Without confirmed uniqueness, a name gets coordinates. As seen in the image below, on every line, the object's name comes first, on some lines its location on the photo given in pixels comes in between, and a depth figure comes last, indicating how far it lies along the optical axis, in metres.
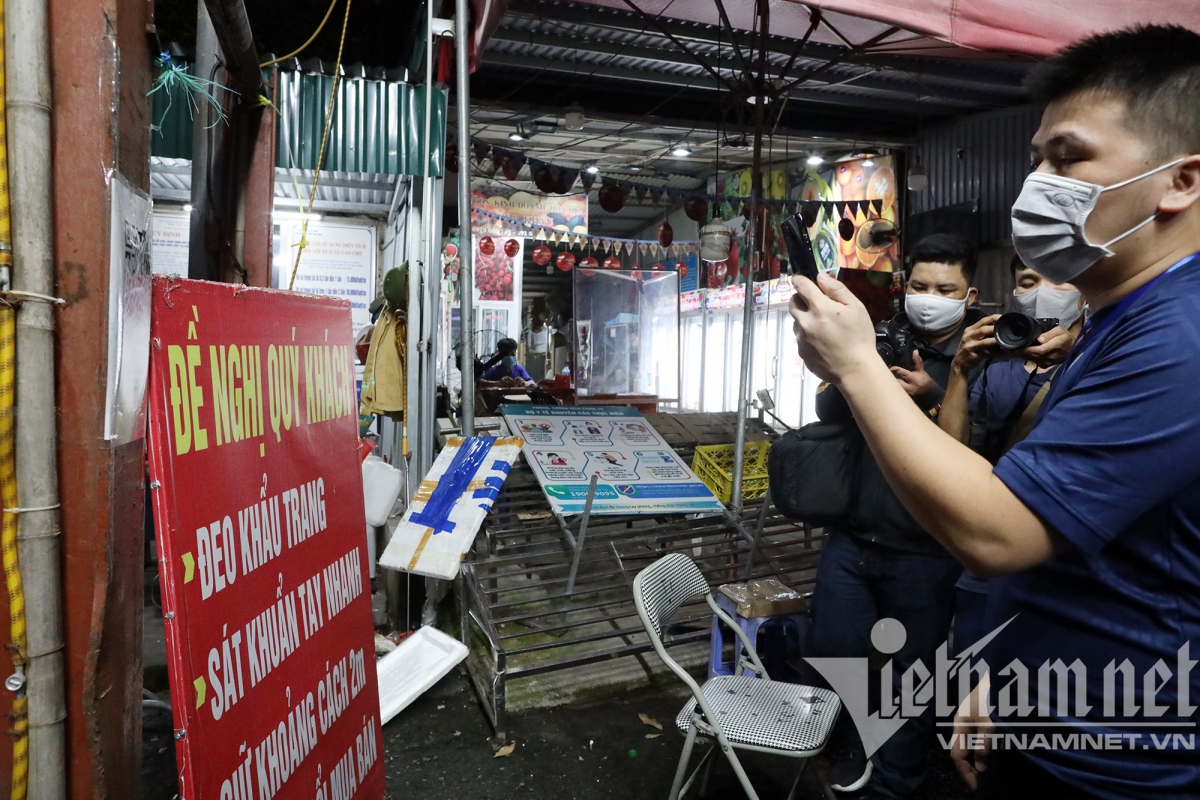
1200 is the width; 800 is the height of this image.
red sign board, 1.52
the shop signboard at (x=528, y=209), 11.12
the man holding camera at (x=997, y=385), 2.07
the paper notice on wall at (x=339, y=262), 8.27
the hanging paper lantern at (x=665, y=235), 10.17
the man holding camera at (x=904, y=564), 2.84
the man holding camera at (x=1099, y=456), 0.91
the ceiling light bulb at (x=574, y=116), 7.83
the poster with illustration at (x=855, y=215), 9.54
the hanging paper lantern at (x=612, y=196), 8.11
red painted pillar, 1.32
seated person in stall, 10.13
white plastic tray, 3.71
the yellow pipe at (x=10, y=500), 1.26
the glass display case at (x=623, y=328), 10.39
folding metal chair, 2.54
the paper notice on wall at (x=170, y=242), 7.66
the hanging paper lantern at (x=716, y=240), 7.83
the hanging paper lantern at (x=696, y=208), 8.61
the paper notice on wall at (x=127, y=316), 1.38
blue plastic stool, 3.57
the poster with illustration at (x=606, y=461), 4.62
